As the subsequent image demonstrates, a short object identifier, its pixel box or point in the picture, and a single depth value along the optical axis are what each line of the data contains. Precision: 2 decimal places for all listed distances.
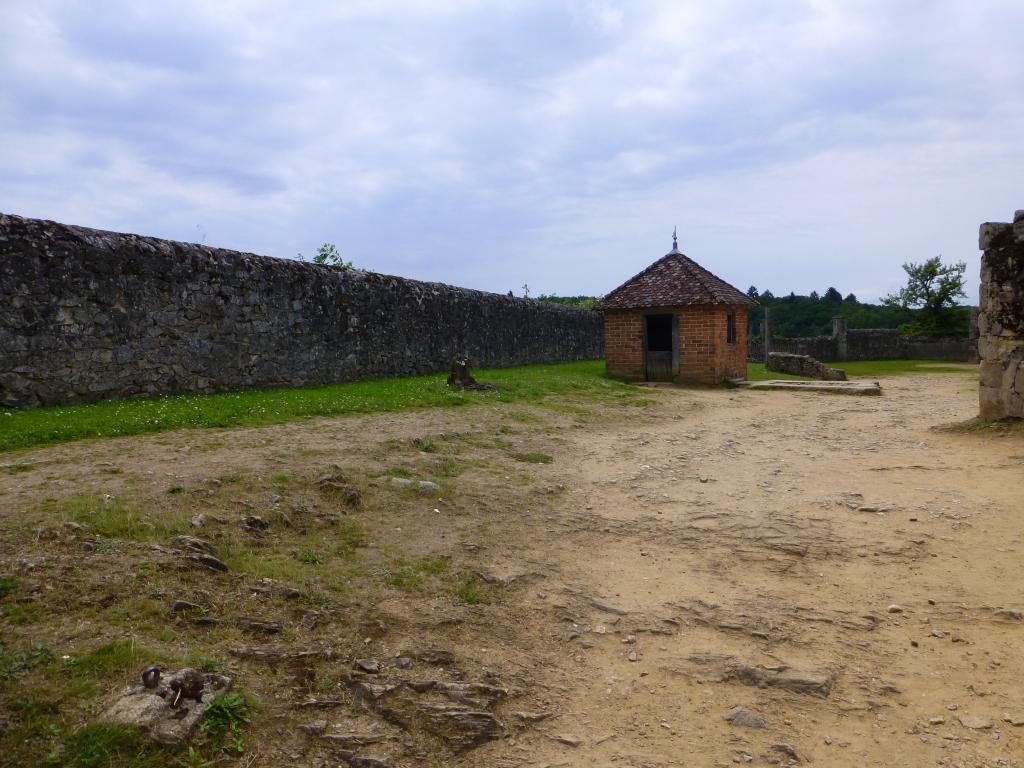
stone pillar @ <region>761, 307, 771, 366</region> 30.53
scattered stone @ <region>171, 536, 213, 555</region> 4.38
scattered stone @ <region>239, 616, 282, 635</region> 3.69
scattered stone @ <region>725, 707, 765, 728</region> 3.33
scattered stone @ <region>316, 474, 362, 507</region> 5.91
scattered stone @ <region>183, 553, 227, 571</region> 4.18
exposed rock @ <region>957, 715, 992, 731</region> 3.24
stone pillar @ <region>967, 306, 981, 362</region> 31.91
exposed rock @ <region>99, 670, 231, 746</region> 2.79
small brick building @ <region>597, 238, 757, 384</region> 18.91
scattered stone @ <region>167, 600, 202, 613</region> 3.63
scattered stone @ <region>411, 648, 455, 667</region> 3.70
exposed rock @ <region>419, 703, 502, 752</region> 3.16
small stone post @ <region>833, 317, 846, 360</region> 34.44
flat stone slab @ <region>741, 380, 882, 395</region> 17.31
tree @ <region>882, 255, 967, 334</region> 35.12
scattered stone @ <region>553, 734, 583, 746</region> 3.18
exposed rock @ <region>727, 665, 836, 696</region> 3.61
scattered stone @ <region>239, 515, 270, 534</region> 5.01
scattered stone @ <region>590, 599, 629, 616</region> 4.49
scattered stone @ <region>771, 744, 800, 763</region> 3.10
